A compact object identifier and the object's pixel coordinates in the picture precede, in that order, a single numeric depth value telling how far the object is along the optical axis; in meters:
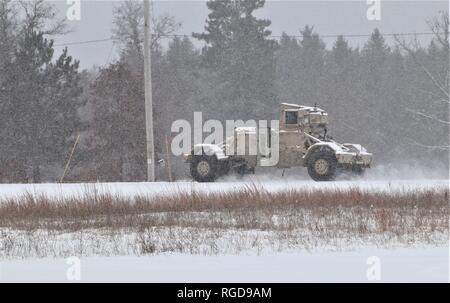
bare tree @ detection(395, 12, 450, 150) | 56.64
